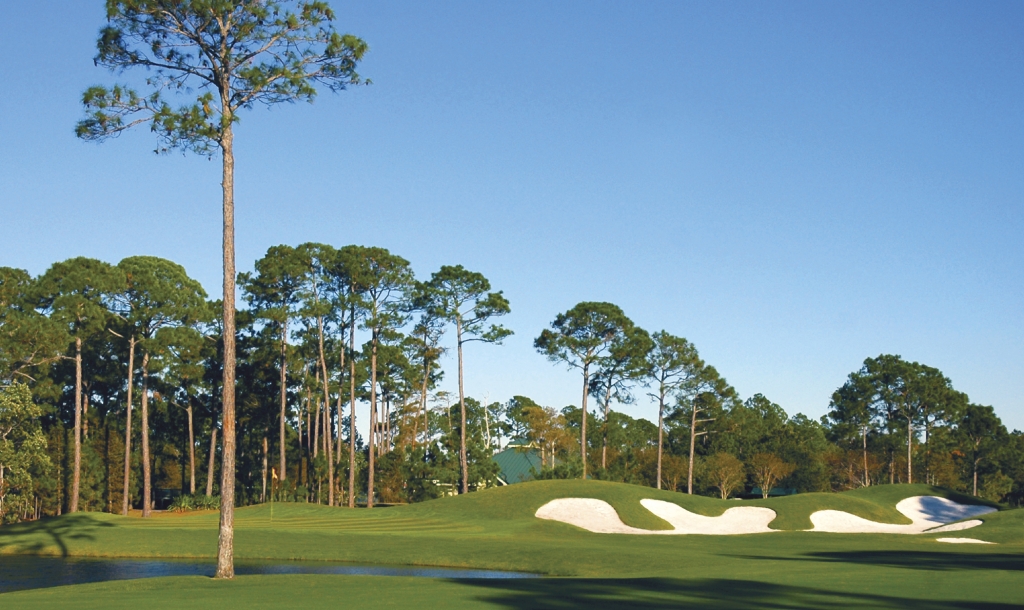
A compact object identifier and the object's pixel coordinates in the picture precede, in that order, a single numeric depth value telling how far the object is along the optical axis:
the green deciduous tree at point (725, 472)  79.25
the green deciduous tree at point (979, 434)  82.69
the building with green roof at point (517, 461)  83.50
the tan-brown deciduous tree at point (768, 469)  82.69
